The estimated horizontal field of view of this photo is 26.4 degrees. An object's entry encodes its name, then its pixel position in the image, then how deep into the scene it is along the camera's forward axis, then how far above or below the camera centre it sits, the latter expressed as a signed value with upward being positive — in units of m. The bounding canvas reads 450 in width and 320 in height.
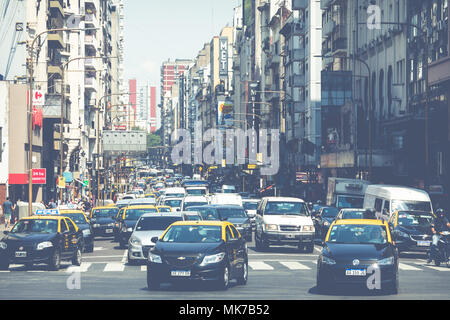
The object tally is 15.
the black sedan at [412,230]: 34.09 -2.53
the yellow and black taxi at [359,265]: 19.69 -2.17
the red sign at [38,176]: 57.15 -0.93
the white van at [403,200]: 38.56 -1.64
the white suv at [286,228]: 34.84 -2.48
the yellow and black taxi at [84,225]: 35.94 -2.46
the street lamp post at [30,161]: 41.16 -0.02
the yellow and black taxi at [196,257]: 19.86 -2.04
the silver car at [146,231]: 28.27 -2.15
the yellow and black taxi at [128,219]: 37.50 -2.36
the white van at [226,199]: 53.09 -2.17
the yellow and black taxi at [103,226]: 45.53 -3.12
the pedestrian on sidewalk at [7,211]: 53.56 -2.84
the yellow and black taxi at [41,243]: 26.39 -2.30
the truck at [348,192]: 49.96 -1.71
